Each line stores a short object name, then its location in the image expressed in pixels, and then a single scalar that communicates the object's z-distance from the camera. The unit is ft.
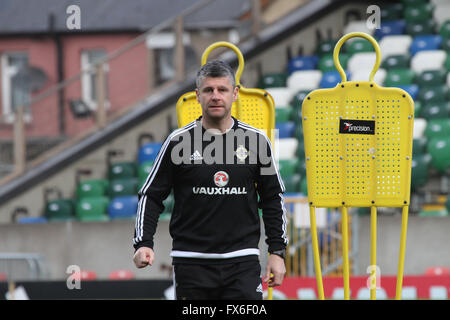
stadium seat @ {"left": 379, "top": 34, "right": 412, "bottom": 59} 43.57
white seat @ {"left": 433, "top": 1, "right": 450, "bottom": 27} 44.11
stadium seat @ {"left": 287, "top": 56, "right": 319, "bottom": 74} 44.42
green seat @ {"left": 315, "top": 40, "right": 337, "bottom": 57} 45.04
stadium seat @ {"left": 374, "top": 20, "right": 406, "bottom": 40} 45.52
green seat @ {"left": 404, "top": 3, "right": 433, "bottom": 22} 45.42
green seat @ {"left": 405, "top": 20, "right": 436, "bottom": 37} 44.34
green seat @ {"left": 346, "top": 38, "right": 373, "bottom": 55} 44.04
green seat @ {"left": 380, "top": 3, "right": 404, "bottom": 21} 46.69
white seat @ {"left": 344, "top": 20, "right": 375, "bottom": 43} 44.26
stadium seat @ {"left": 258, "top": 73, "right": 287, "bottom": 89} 43.91
